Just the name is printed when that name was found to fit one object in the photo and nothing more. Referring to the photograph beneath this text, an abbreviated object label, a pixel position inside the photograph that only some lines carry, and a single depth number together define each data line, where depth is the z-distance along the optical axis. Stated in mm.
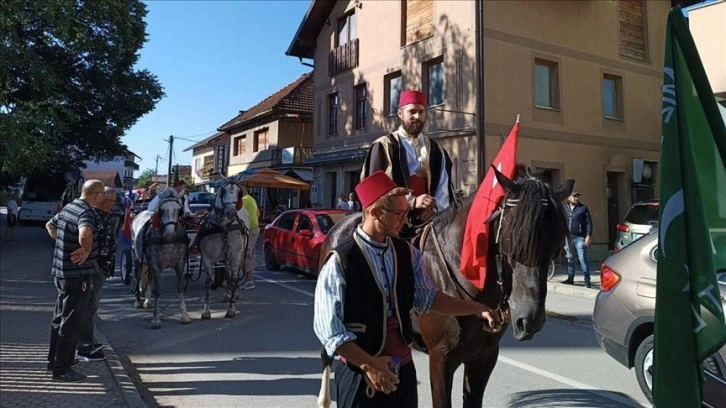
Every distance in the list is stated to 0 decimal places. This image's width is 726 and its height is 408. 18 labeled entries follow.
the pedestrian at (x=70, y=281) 5098
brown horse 2633
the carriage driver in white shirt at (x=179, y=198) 8305
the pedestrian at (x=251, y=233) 10828
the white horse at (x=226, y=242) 8586
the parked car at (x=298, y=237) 11992
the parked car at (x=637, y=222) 12492
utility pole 47688
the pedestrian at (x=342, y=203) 20172
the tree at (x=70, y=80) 12242
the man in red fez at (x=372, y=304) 2178
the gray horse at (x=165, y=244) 7906
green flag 1760
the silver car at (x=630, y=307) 4770
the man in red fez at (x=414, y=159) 3930
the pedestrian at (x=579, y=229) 12125
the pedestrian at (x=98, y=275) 5715
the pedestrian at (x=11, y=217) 20188
